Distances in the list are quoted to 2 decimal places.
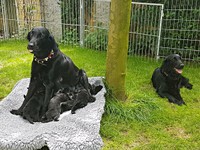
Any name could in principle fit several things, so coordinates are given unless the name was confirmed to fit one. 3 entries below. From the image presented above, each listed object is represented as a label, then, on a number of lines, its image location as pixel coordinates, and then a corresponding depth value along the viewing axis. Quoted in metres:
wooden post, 3.53
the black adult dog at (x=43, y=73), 3.20
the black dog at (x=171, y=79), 4.27
